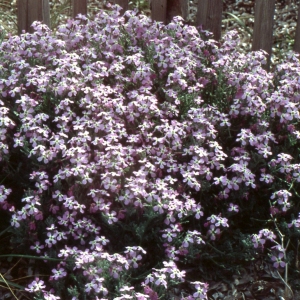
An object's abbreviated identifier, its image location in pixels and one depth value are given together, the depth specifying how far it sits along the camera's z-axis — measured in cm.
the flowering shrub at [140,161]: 305
